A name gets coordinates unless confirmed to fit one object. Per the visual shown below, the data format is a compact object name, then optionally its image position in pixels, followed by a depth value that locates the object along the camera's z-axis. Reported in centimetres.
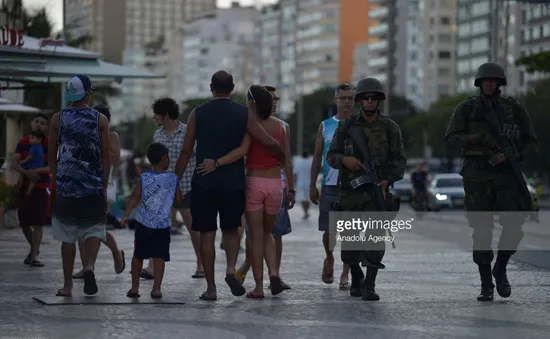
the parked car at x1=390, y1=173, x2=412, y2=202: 6681
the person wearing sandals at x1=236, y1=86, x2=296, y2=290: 1419
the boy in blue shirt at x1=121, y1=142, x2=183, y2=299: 1333
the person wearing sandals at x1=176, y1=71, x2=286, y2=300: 1297
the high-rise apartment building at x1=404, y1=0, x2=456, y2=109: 19988
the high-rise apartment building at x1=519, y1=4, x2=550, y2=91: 15762
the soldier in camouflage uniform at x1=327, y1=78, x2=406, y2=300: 1310
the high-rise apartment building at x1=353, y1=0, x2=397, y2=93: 18912
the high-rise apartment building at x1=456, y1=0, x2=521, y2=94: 16800
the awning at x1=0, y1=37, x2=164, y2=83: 2017
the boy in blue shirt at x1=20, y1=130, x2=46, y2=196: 1819
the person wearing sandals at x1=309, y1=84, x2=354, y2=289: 1479
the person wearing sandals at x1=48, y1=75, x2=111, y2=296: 1302
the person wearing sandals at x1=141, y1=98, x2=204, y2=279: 1581
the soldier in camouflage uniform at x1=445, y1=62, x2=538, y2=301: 1306
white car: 4947
